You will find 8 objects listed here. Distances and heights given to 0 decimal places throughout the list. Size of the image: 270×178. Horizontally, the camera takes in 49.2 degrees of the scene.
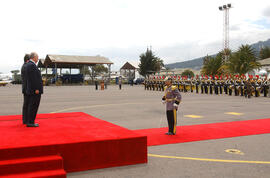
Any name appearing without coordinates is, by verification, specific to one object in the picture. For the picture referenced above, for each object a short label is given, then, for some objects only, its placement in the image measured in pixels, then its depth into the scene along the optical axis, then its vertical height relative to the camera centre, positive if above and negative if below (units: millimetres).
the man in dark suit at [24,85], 7185 -94
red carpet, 7559 -1539
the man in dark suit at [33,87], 6988 -144
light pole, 59188 +14819
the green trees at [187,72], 111556 +2419
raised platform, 4504 -1125
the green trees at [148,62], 82625 +4865
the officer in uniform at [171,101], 7887 -601
